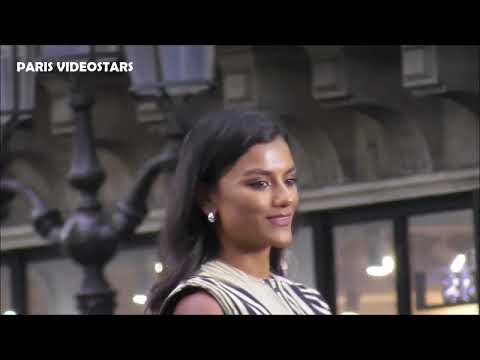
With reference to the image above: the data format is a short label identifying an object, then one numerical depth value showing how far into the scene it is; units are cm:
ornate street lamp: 1078
